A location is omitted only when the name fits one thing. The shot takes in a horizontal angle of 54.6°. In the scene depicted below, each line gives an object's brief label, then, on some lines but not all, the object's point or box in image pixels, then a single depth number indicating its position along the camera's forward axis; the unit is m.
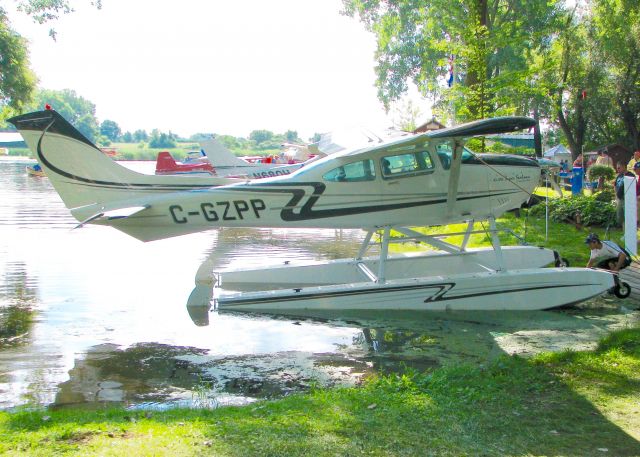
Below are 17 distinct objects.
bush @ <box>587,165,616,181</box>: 24.34
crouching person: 10.41
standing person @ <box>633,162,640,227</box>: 14.63
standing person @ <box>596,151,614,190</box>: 22.16
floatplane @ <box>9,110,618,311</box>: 9.89
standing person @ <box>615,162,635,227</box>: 13.27
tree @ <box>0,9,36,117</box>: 33.41
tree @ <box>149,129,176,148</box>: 191.88
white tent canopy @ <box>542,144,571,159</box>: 40.94
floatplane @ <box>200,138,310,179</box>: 28.47
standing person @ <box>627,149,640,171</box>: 15.39
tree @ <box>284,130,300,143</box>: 159.32
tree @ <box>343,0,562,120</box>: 17.80
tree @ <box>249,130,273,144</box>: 193.82
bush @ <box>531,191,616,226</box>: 15.07
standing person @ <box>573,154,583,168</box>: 27.08
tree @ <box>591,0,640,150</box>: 36.19
